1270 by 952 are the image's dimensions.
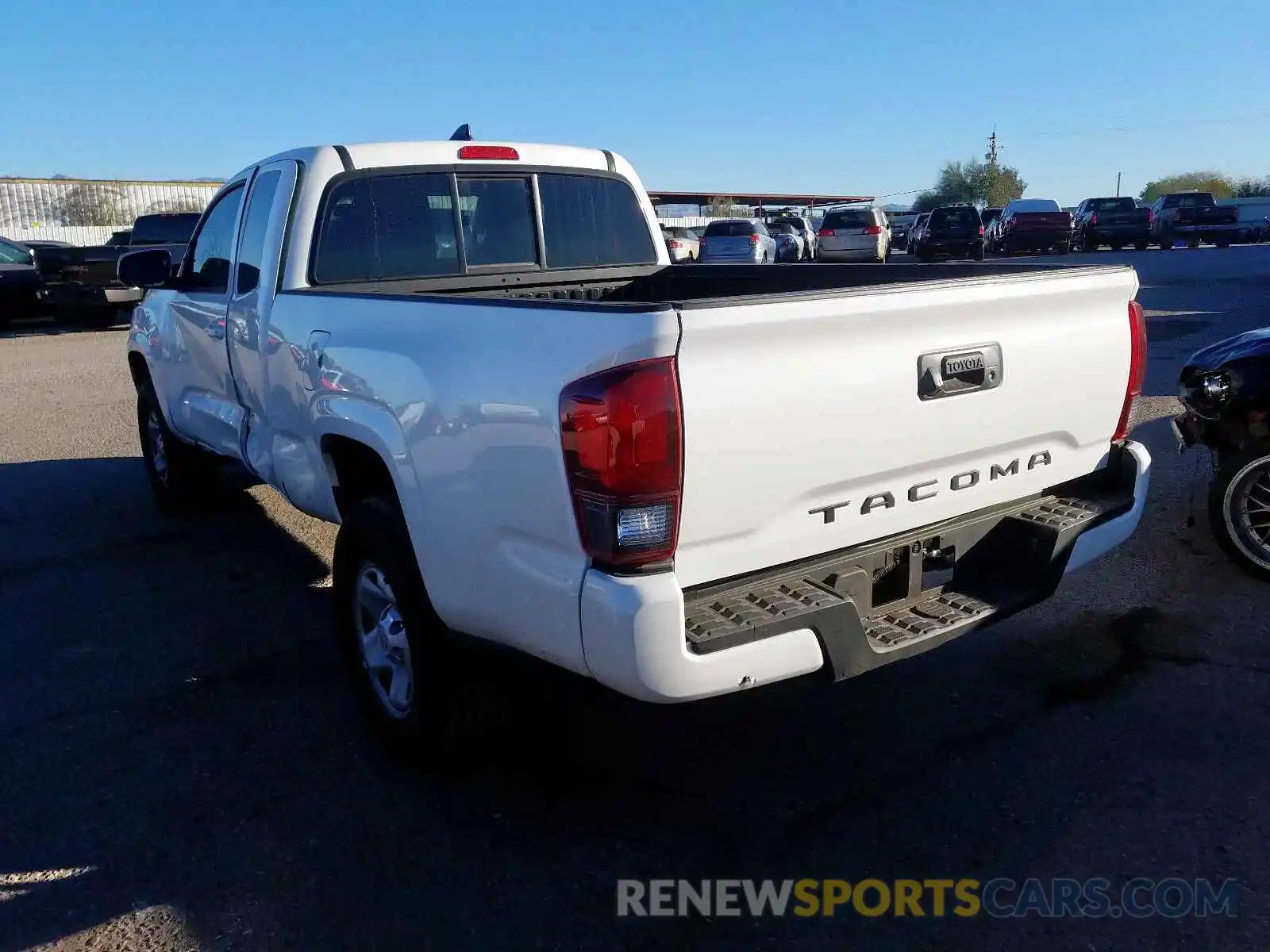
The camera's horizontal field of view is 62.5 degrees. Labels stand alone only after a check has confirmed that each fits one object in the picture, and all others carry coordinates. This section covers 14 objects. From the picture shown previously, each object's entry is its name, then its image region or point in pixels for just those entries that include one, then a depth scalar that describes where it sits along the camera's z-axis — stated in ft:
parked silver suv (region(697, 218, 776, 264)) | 87.93
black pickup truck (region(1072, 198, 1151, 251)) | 105.70
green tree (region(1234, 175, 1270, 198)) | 285.64
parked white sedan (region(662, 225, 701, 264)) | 82.33
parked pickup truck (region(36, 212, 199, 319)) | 59.00
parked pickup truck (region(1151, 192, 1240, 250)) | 111.96
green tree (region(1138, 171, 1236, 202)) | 298.56
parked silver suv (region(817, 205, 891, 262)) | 96.12
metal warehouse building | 157.17
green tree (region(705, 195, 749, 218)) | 212.80
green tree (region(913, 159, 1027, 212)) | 291.79
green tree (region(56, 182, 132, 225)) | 163.12
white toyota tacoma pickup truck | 8.34
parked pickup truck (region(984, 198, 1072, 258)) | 102.83
